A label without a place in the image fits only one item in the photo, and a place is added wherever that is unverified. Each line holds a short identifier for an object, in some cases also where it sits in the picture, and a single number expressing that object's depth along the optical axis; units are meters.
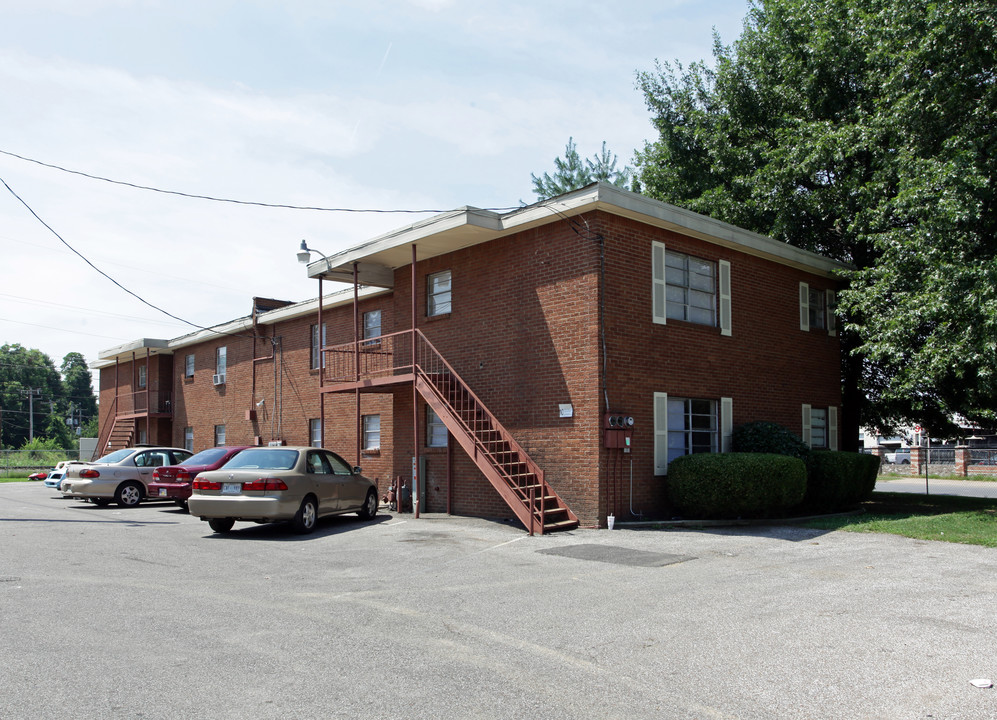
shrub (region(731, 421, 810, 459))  15.66
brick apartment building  13.95
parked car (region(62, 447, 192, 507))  18.59
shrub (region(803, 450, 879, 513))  16.27
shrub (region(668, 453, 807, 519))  13.78
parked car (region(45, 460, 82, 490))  24.77
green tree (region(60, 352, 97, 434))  100.38
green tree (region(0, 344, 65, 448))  88.62
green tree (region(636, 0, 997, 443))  14.65
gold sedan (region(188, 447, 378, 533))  12.48
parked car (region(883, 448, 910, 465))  56.10
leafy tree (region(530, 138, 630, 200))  40.59
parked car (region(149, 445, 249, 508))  17.55
